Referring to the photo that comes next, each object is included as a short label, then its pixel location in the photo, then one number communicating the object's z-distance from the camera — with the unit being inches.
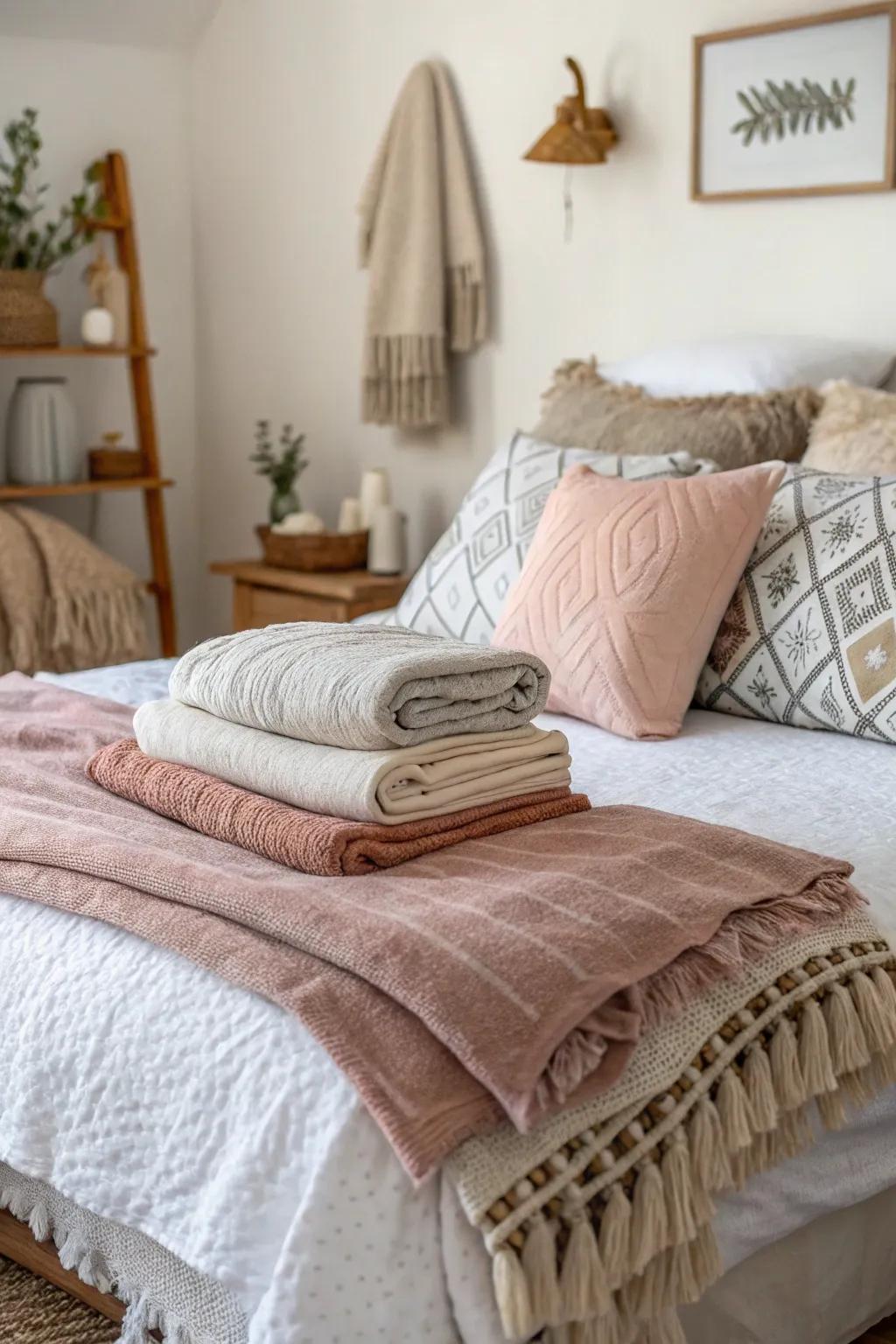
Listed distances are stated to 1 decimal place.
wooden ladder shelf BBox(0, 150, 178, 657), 142.9
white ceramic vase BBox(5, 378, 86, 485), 141.3
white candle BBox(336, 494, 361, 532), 135.7
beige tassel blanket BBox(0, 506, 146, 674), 131.2
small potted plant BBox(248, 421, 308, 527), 139.1
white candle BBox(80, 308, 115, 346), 142.8
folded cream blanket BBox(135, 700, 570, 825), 56.9
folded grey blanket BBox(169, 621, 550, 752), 58.1
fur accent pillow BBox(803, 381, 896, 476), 89.2
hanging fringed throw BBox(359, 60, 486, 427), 130.3
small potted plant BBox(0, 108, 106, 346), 135.0
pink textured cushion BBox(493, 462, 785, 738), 80.0
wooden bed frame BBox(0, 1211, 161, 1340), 57.4
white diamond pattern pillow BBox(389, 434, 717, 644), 92.7
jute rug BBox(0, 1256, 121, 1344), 62.1
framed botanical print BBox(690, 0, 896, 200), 103.4
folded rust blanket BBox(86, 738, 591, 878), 55.4
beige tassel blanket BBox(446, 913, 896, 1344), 43.8
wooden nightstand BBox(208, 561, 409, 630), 126.6
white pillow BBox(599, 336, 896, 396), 101.7
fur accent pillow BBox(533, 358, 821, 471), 95.5
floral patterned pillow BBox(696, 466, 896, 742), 78.3
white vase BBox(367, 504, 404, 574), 131.0
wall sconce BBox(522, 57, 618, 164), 115.9
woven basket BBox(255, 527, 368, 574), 131.7
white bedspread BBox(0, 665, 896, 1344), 44.2
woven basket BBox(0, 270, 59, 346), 135.1
